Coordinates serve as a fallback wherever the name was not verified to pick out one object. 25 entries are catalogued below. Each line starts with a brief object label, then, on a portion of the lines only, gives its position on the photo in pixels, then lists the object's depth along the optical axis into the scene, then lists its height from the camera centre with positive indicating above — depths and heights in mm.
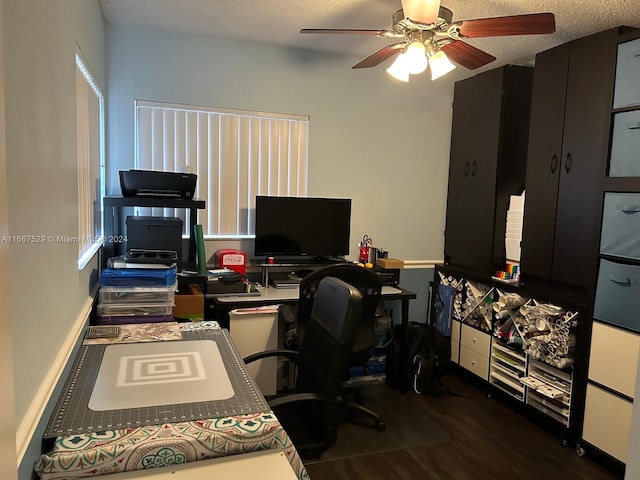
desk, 2885 -666
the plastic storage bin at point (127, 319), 2312 -643
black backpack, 3365 -1164
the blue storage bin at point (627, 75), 2434 +684
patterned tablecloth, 1151 -653
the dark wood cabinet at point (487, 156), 3355 +335
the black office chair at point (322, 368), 1851 -722
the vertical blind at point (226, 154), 3201 +266
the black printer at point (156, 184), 2641 +32
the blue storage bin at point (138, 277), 2326 -436
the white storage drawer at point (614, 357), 2420 -794
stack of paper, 3285 -173
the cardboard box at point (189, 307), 2689 -661
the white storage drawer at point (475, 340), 3432 -1036
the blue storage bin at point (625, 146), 2438 +320
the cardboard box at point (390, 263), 3558 -486
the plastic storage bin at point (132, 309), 2314 -598
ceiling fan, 2103 +792
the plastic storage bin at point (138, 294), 2330 -526
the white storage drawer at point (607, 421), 2455 -1144
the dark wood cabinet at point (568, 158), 2635 +280
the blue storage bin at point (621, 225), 2420 -98
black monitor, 3303 -225
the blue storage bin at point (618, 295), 2408 -461
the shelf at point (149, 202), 2619 -72
